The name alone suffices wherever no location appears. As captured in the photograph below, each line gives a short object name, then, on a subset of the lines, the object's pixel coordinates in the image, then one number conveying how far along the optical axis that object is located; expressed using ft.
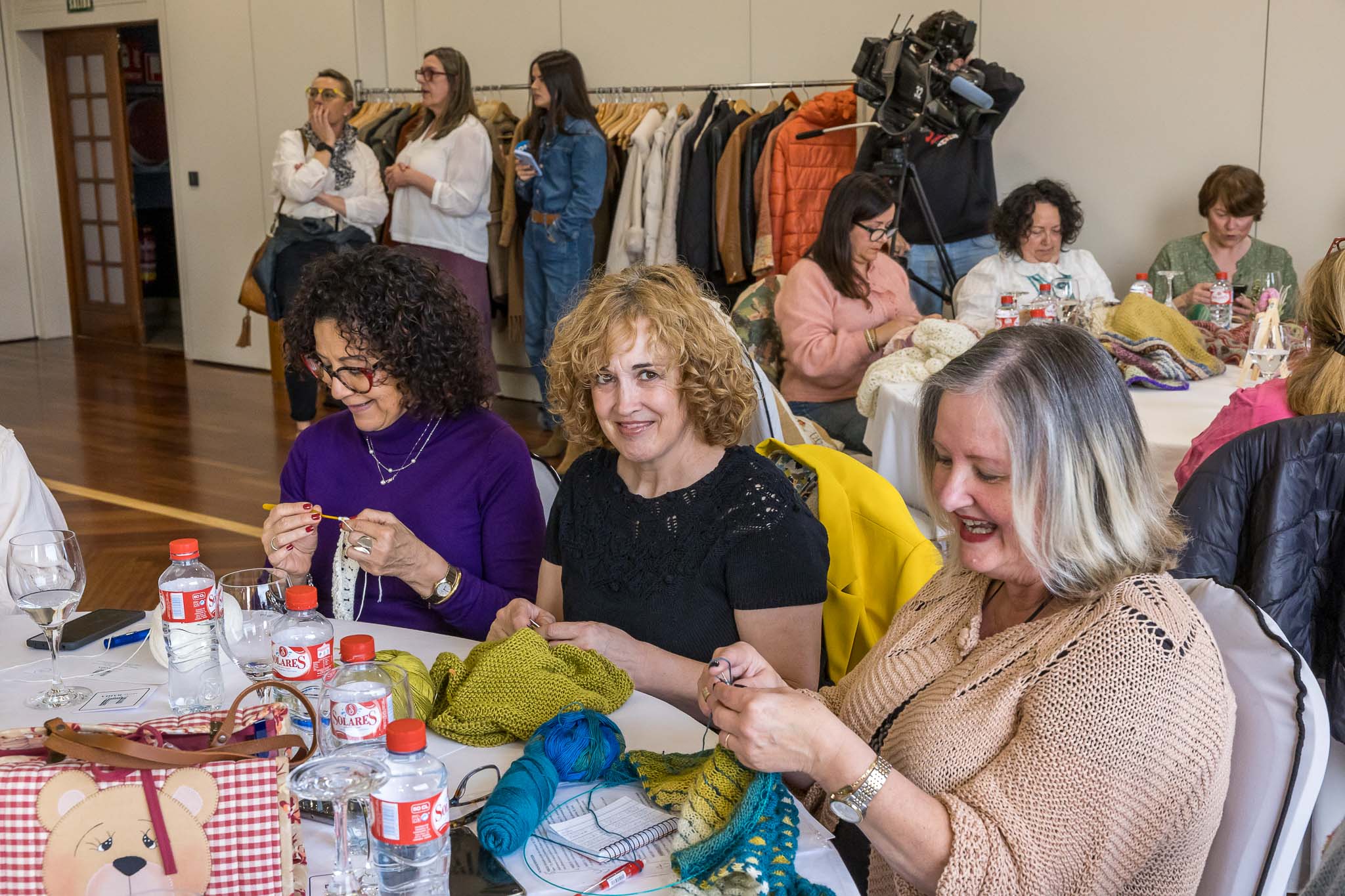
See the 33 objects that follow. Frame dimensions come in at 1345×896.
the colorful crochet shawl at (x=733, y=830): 3.86
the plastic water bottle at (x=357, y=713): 4.10
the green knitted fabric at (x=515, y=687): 4.90
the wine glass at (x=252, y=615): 5.20
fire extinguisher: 33.24
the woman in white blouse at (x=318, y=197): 19.89
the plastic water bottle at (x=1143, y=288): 12.71
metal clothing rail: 19.90
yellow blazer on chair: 6.61
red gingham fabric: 3.60
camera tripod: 16.55
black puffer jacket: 6.47
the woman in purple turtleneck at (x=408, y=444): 7.47
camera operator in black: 18.01
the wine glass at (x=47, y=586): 5.38
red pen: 3.95
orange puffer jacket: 18.57
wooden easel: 10.57
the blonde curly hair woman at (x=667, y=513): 6.12
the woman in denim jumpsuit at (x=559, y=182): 19.02
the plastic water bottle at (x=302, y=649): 4.94
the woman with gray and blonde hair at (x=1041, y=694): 4.03
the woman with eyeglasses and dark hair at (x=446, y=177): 19.62
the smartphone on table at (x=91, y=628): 6.06
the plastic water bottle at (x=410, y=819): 3.46
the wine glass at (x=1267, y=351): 10.48
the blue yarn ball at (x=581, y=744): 4.55
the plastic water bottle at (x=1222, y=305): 13.32
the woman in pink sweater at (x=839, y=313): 13.30
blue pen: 6.09
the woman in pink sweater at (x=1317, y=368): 7.30
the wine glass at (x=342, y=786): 3.69
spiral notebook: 4.16
